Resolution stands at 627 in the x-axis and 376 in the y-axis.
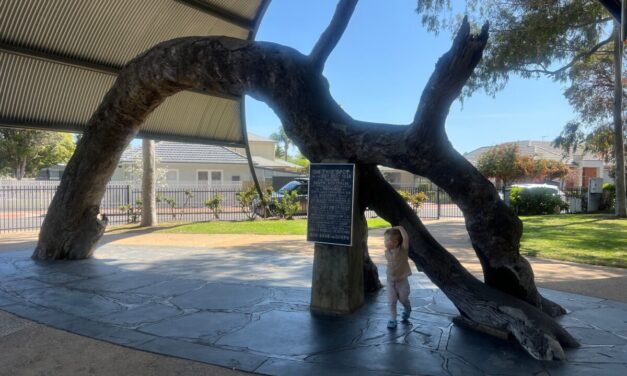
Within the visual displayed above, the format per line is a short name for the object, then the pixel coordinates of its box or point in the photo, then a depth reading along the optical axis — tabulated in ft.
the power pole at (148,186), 59.36
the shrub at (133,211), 64.75
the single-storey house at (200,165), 118.93
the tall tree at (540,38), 55.57
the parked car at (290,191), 70.33
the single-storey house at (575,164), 146.89
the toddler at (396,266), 16.80
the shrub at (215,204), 69.72
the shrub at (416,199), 71.10
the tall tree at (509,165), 125.49
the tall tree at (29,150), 122.42
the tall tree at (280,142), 251.60
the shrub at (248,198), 68.95
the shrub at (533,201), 77.05
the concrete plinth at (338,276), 18.30
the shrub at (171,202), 72.61
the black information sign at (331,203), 18.16
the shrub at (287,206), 69.05
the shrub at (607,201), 81.25
